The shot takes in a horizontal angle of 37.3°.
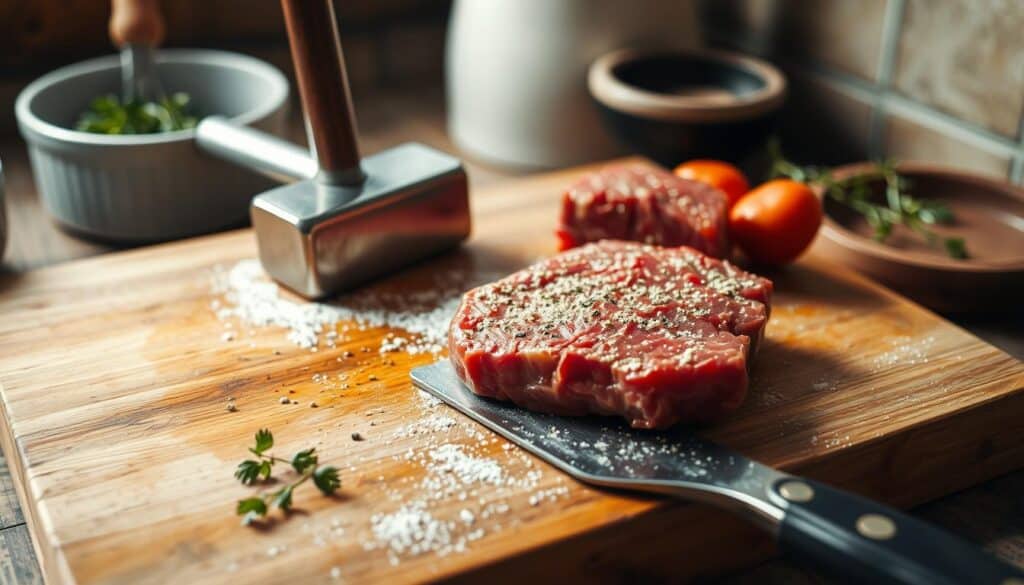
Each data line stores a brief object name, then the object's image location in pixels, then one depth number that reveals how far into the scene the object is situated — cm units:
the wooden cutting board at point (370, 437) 52
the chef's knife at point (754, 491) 48
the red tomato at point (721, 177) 70
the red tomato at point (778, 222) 66
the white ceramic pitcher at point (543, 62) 79
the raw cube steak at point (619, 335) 55
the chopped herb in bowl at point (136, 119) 75
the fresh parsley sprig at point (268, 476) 53
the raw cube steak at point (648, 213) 66
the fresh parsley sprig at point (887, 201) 70
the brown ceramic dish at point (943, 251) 65
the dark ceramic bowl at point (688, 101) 75
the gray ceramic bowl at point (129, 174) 70
